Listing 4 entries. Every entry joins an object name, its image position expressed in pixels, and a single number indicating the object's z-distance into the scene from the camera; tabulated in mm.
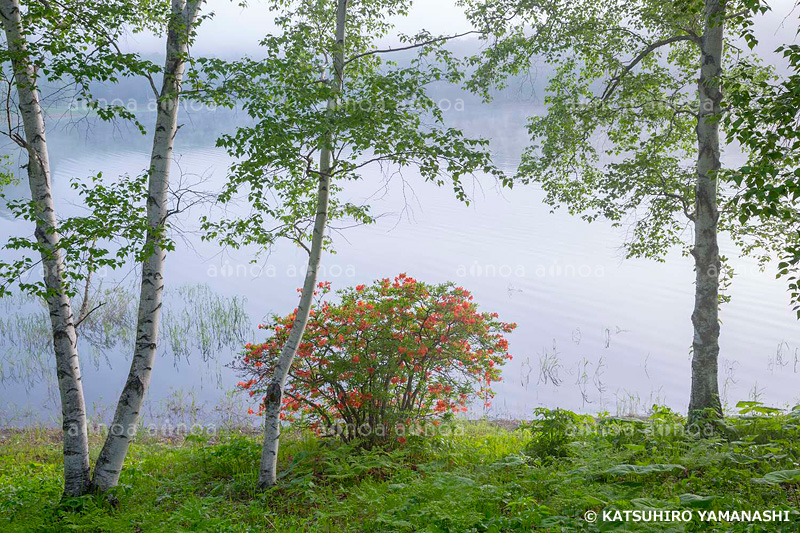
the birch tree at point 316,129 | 6133
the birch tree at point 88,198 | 5859
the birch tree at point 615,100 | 9039
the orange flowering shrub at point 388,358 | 8023
